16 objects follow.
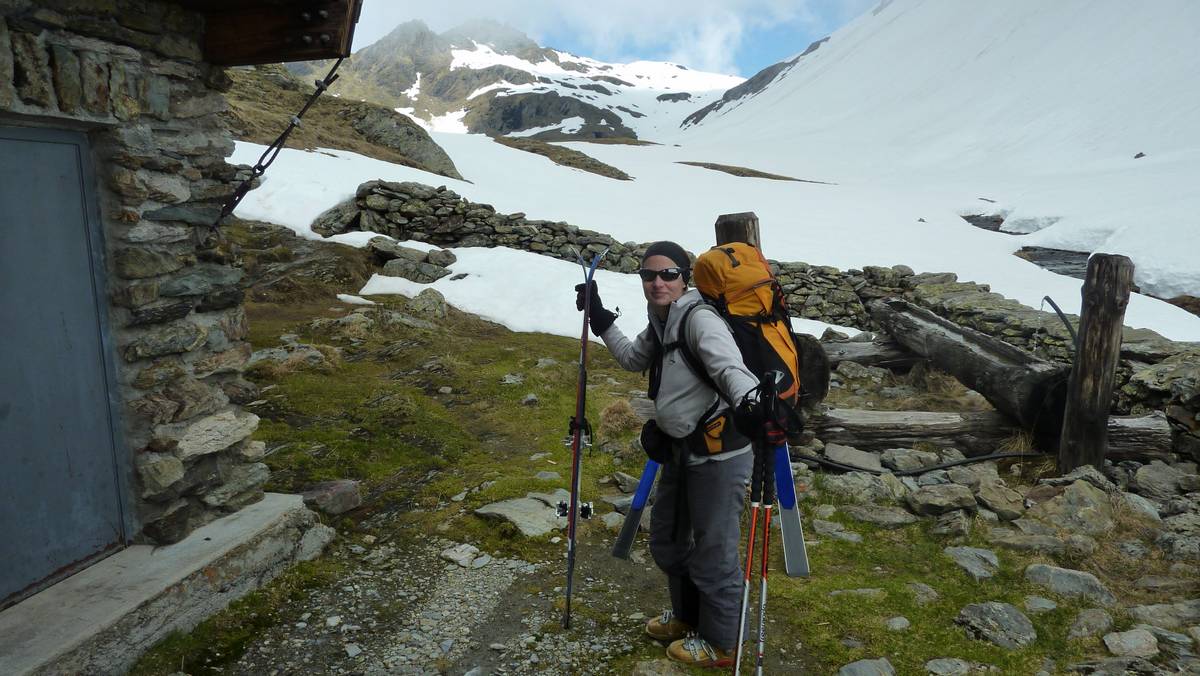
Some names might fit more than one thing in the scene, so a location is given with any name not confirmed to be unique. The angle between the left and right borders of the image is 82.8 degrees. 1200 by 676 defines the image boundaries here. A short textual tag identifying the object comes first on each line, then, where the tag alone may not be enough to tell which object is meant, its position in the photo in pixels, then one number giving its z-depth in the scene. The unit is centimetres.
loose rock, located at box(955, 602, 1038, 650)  466
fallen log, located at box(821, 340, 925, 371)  1191
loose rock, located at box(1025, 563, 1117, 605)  512
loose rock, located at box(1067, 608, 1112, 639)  466
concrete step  381
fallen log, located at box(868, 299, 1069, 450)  816
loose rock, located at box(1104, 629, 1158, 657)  438
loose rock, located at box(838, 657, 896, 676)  436
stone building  392
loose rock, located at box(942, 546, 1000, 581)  561
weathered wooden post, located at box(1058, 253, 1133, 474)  741
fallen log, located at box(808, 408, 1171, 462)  845
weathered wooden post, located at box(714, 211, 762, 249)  788
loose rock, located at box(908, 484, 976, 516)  668
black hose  770
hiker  406
